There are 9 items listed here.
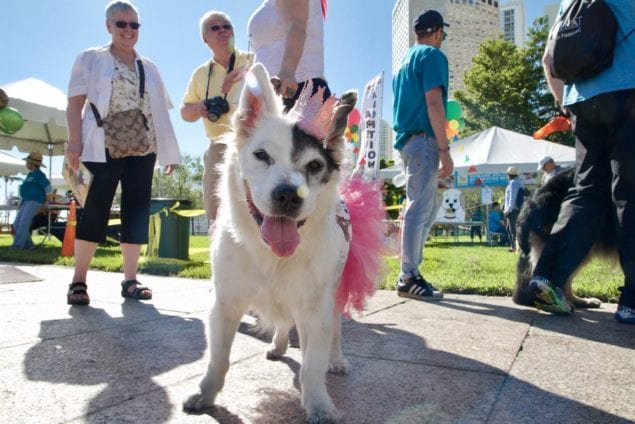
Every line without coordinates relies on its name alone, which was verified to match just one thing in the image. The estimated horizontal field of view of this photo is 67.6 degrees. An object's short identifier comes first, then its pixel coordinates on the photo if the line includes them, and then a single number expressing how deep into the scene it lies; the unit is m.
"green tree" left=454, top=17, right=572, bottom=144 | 27.20
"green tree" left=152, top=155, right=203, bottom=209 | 47.66
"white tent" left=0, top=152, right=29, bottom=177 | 15.34
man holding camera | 3.75
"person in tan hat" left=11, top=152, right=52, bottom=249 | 9.80
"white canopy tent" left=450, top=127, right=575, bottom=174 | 15.52
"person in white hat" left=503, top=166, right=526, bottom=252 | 11.73
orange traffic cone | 8.71
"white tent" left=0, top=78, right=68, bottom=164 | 10.44
